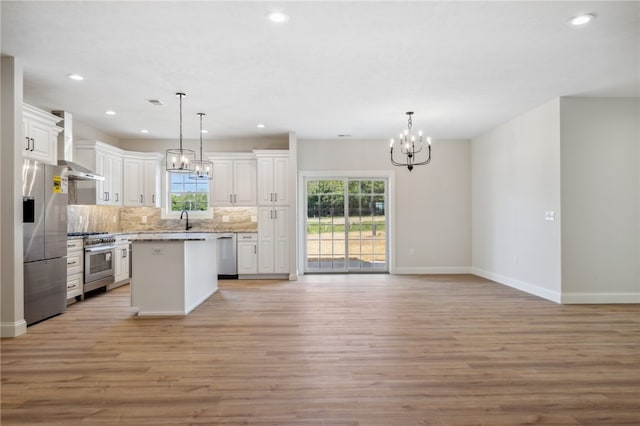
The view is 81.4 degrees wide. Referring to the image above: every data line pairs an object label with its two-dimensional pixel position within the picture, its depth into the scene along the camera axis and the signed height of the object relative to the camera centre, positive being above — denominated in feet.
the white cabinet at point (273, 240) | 24.06 -1.66
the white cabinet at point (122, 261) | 21.13 -2.68
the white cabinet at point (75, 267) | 16.92 -2.41
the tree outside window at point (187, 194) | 25.55 +1.42
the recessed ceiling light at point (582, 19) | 9.78 +5.17
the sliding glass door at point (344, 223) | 26.03 -0.63
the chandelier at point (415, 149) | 24.57 +4.36
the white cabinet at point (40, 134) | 14.46 +3.35
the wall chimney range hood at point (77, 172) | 17.00 +2.08
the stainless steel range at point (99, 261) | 18.21 -2.35
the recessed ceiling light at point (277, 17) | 9.62 +5.18
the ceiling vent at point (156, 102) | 16.89 +5.23
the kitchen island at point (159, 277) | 14.92 -2.49
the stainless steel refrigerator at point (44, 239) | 13.04 -0.87
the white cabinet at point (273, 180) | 24.14 +2.22
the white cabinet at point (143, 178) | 23.63 +2.43
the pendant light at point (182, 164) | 16.27 +2.28
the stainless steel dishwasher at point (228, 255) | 24.08 -2.61
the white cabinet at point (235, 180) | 24.90 +2.31
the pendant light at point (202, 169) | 18.56 +2.37
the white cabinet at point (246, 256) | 24.04 -2.68
